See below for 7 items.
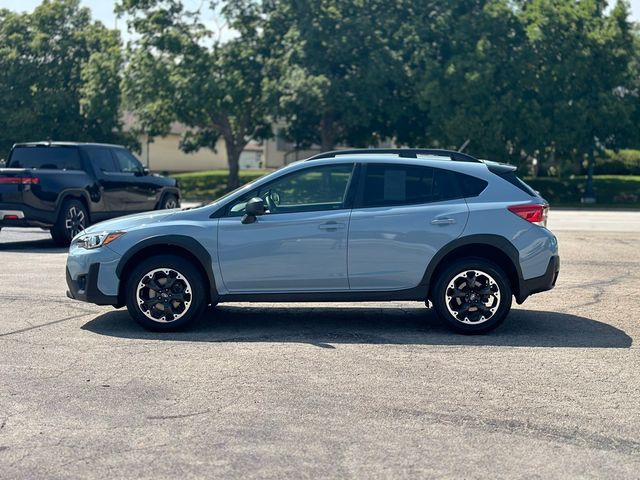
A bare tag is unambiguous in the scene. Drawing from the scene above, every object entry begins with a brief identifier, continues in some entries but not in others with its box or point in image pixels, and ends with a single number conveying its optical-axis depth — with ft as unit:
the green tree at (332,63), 132.26
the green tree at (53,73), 152.25
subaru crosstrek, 28.53
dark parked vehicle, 53.93
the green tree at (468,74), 130.62
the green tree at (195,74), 133.90
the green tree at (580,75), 130.93
